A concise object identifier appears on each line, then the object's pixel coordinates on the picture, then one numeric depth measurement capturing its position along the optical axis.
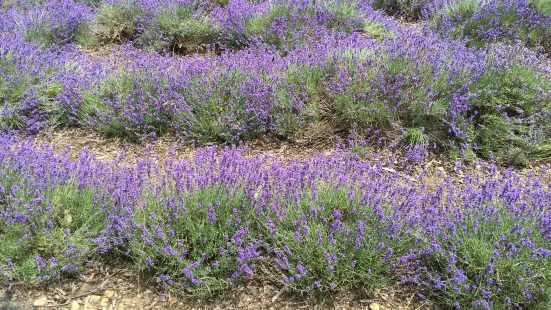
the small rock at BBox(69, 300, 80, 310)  2.57
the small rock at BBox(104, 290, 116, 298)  2.64
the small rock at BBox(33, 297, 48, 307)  2.56
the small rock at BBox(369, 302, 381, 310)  2.44
